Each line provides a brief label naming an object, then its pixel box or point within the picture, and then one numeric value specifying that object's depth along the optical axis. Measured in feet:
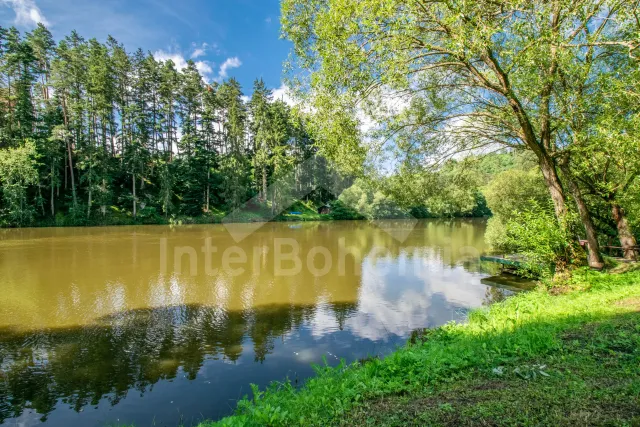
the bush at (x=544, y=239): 32.78
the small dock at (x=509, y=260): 53.35
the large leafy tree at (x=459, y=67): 22.94
